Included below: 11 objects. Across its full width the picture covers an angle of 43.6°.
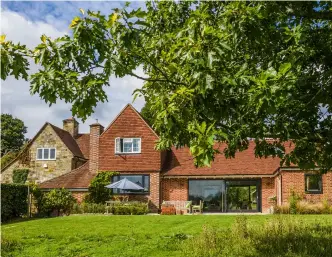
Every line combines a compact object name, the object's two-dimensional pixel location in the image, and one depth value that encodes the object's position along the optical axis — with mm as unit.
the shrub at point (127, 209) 28062
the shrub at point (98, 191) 30948
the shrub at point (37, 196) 28170
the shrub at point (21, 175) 39000
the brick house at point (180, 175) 28736
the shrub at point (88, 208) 27969
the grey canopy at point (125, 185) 29609
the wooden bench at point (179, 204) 30478
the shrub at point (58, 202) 27422
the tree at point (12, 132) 71375
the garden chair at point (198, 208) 29641
